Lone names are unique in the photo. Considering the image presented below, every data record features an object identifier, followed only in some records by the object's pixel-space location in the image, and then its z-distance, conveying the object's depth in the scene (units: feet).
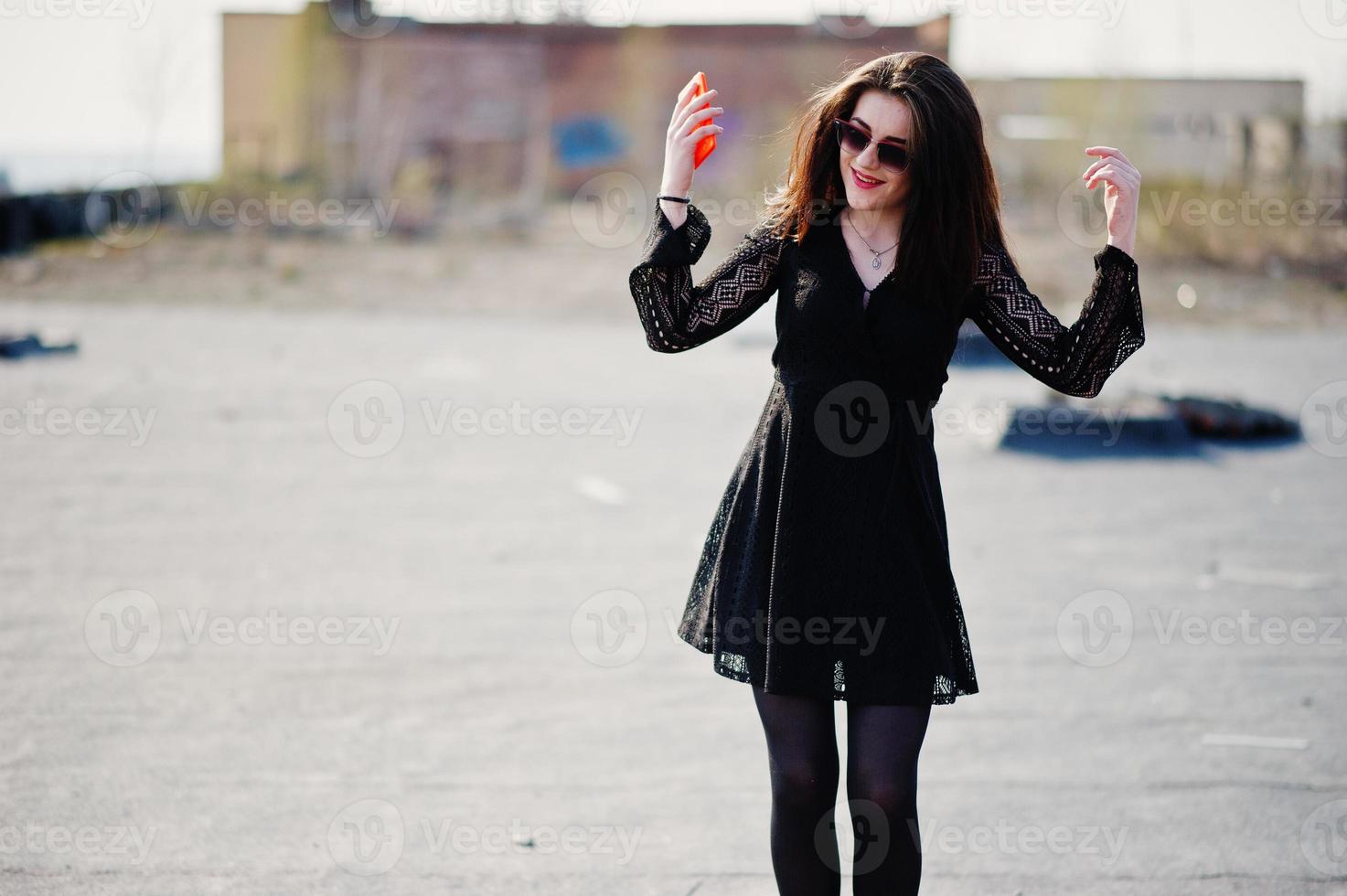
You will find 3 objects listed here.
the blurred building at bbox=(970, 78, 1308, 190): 102.22
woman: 8.78
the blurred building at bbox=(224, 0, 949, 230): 135.23
